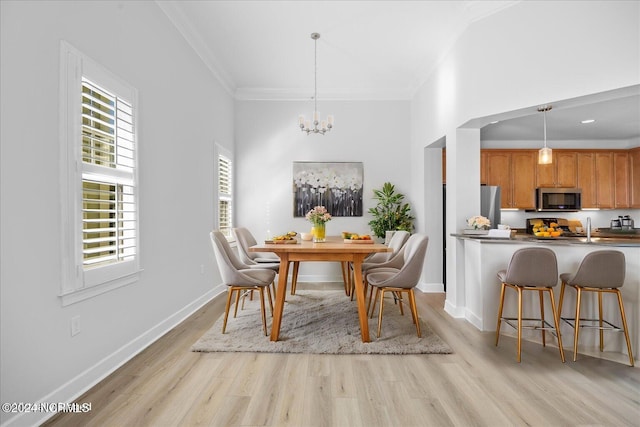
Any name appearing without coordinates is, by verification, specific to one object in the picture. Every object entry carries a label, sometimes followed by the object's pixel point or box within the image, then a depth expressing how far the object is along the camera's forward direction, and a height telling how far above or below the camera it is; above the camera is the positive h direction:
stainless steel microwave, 5.92 +0.28
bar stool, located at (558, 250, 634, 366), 2.54 -0.48
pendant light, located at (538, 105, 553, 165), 3.70 +0.65
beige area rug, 2.81 -1.10
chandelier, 3.93 +1.20
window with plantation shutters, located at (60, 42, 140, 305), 1.98 +0.26
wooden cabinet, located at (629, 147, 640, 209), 5.88 +0.64
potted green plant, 5.35 +0.05
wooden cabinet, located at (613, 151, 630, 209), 5.94 +0.62
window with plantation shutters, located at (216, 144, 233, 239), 4.88 +0.41
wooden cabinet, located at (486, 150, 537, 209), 6.00 +0.78
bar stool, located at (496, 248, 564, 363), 2.68 -0.46
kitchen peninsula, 2.77 -0.66
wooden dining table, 2.91 -0.36
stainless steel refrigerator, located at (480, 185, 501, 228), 4.81 +0.17
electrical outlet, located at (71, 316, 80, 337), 2.04 -0.66
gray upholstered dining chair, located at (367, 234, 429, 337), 3.04 -0.56
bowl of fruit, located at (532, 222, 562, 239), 3.40 -0.19
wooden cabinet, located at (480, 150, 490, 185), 6.00 +0.88
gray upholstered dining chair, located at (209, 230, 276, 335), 3.11 -0.57
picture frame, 5.69 +0.49
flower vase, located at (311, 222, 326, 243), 3.57 -0.17
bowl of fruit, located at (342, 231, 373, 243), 3.42 -0.24
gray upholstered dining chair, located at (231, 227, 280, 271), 4.31 -0.48
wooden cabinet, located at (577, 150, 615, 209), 5.99 +0.64
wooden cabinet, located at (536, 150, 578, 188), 6.01 +0.75
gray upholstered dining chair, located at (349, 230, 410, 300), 3.90 -0.53
